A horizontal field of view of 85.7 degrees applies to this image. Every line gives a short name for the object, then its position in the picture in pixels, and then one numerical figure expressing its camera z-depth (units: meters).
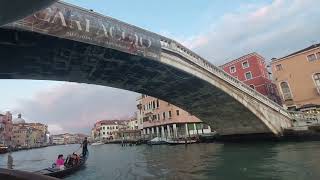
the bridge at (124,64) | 8.13
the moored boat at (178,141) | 23.15
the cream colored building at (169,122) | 31.04
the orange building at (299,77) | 20.02
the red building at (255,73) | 23.86
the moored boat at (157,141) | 25.60
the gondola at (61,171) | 7.82
